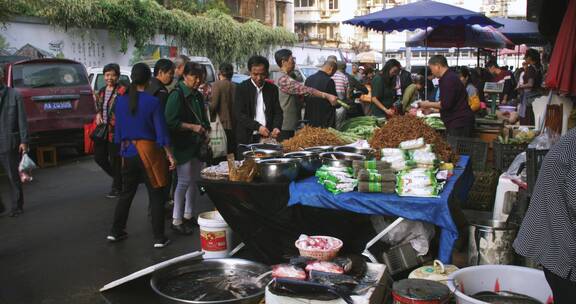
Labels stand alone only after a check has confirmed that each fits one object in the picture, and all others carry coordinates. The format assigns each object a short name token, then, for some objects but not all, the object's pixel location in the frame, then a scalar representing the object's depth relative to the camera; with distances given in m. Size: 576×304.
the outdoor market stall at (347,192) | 4.13
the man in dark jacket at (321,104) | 8.04
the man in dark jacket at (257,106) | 6.81
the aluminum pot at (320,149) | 5.22
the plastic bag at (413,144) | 4.76
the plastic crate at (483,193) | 6.91
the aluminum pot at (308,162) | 4.88
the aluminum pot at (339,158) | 4.56
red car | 10.99
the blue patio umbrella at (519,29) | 14.42
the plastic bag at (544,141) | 5.42
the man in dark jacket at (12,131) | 7.14
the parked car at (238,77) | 16.16
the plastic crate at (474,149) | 7.59
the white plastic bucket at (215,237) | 5.01
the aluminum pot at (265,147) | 5.47
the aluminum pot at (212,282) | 3.82
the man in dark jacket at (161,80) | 6.30
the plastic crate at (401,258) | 4.37
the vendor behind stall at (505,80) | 16.71
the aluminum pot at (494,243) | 4.25
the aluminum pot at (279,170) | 4.65
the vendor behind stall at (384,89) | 10.65
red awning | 4.93
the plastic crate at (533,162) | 4.24
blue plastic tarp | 3.99
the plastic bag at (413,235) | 4.40
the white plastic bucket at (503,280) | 3.45
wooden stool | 11.21
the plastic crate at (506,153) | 7.04
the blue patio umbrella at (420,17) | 9.33
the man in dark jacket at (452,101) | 7.57
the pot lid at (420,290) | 3.23
